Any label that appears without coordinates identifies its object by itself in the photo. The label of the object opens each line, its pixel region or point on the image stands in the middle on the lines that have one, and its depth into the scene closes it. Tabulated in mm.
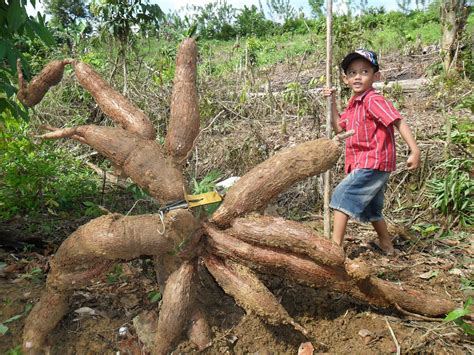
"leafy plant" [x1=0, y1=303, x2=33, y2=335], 2029
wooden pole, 2322
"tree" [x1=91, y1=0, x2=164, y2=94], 4836
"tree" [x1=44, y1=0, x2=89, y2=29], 20844
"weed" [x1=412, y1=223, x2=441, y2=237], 3132
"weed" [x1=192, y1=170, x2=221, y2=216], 2328
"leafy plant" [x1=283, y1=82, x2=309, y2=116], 4510
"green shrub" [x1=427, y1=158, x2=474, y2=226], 3145
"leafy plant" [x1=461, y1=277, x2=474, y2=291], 2420
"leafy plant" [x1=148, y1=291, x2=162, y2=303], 2218
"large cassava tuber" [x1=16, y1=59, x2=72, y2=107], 2412
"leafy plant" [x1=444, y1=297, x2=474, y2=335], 1916
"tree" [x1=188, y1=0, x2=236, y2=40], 18859
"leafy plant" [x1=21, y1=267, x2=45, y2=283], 2486
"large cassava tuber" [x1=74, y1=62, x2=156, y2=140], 2273
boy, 2555
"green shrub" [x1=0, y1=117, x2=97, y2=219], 3193
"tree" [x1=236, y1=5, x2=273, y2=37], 18159
